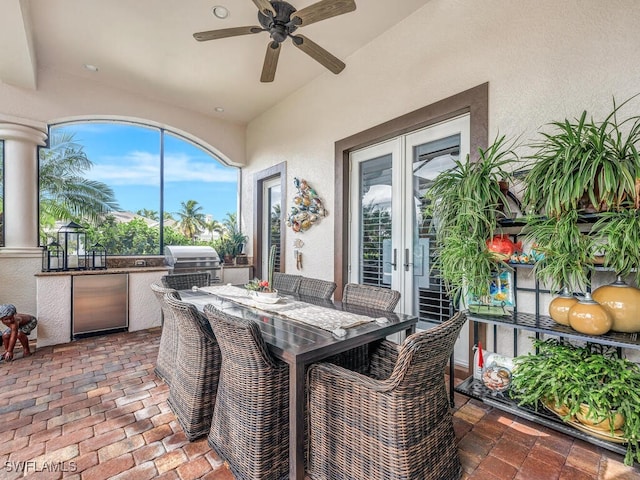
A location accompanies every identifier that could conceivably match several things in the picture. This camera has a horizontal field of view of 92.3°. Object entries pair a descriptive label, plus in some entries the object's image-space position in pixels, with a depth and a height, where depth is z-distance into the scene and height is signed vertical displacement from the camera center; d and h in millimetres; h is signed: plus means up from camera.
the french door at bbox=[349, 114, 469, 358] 2818 +289
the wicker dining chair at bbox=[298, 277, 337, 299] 2695 -423
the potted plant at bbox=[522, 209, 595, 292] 1639 -44
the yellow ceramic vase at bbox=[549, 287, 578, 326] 1803 -393
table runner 1779 -472
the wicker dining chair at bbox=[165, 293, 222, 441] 1818 -789
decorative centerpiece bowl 2324 -388
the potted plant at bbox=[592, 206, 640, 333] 1470 -100
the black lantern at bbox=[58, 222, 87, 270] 3732 -48
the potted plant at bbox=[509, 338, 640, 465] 1559 -811
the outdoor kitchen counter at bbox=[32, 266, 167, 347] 3426 -702
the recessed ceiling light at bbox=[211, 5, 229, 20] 2773 +2112
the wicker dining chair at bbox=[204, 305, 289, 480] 1443 -790
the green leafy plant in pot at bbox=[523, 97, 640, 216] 1521 +357
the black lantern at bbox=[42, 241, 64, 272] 3660 -183
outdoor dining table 1343 -486
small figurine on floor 3002 -885
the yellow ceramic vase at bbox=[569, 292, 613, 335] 1626 -415
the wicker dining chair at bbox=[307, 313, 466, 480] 1246 -785
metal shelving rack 1608 -533
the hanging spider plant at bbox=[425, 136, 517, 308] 1974 +131
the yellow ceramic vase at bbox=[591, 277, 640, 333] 1604 -339
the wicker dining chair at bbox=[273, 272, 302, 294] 3004 -419
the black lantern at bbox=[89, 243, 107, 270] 4023 -201
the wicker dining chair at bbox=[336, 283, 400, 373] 1921 -465
